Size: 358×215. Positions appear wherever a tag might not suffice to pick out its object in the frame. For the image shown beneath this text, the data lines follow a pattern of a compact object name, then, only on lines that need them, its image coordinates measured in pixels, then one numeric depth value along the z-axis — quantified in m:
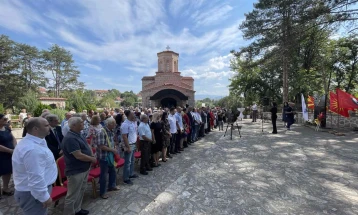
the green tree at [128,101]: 93.50
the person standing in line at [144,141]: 5.25
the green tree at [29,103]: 24.92
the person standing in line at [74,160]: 3.03
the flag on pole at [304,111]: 12.37
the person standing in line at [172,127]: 7.32
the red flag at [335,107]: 11.12
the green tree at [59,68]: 44.53
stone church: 28.25
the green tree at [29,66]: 35.53
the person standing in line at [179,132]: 7.86
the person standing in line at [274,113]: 11.08
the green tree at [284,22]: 9.27
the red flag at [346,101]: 10.86
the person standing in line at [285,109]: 12.97
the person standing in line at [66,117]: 5.87
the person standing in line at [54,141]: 4.11
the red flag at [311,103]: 16.05
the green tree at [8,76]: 31.97
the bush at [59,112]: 17.61
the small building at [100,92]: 125.70
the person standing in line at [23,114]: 14.12
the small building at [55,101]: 35.19
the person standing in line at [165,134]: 6.41
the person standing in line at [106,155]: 3.83
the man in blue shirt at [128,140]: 4.65
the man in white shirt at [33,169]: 2.09
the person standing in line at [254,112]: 19.44
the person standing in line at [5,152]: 4.07
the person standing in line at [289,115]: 12.66
